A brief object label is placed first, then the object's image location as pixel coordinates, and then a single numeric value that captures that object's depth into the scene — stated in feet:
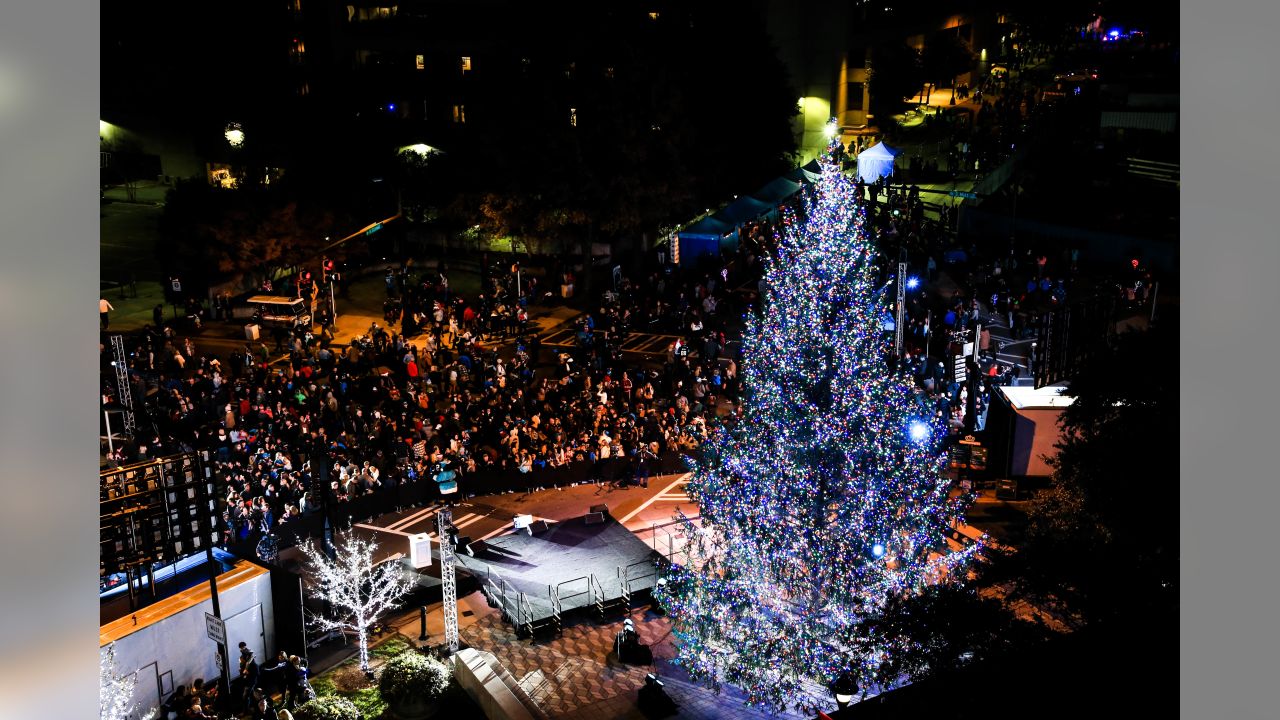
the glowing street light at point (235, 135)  162.30
